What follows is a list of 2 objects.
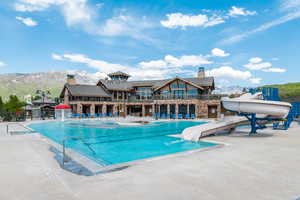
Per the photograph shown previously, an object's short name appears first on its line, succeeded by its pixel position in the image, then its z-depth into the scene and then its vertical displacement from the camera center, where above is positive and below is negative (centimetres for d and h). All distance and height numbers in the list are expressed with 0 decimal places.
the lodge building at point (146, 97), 3189 +145
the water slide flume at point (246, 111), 1093 -54
